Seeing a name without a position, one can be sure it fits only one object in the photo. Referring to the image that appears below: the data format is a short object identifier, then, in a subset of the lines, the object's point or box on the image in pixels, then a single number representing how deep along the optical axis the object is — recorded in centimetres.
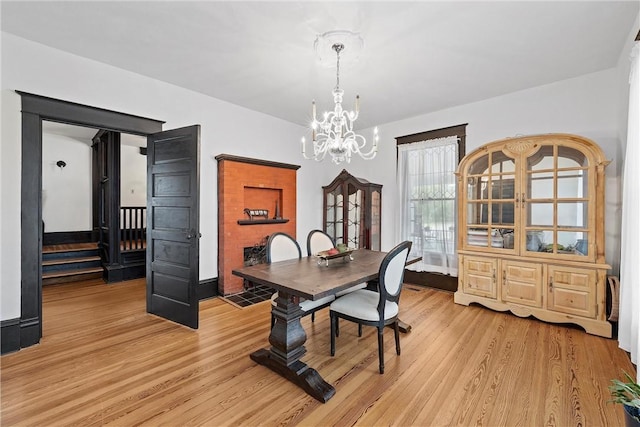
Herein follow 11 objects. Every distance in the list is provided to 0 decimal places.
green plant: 129
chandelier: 243
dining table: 192
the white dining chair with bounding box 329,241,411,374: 218
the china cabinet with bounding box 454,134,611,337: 287
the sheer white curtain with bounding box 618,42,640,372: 215
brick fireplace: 402
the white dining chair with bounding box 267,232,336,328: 255
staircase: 448
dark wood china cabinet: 468
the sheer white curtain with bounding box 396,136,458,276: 420
